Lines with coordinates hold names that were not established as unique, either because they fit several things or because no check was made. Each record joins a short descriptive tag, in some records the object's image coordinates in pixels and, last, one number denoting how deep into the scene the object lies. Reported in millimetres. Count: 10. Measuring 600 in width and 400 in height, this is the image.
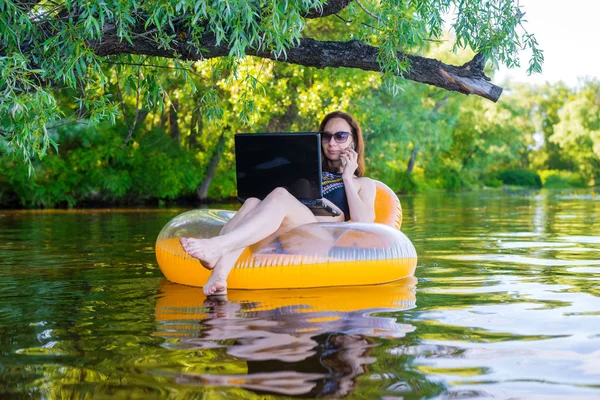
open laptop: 6281
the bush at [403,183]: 39541
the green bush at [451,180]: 47438
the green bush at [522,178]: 53969
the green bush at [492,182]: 52938
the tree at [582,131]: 56812
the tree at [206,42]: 5738
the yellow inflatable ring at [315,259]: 6238
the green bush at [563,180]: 55719
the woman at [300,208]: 5895
